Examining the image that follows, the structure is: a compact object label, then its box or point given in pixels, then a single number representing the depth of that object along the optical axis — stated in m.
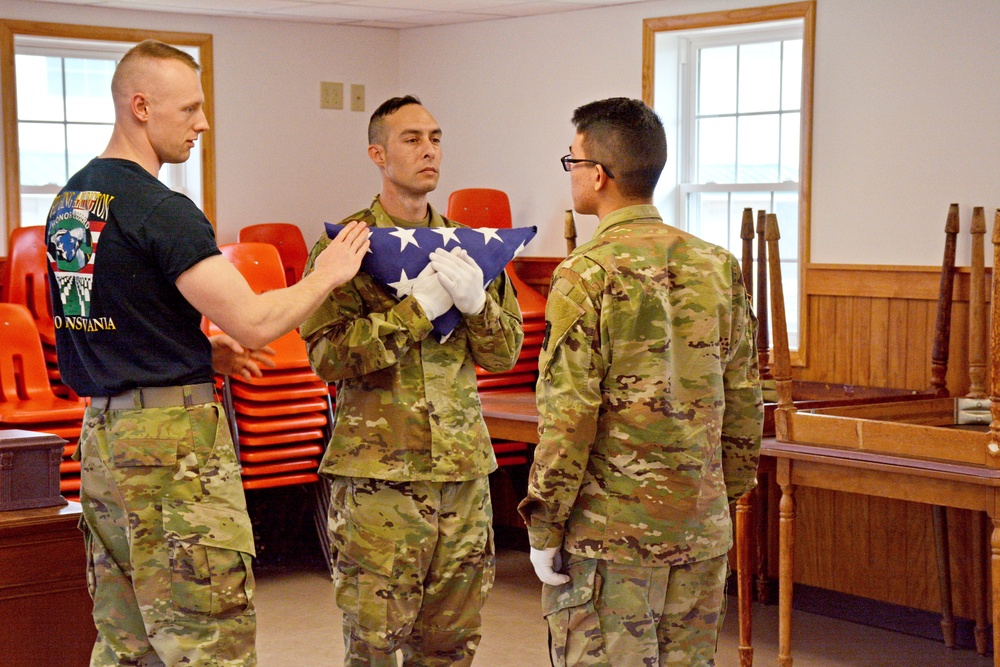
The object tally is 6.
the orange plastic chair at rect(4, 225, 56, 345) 5.28
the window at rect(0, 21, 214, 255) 5.71
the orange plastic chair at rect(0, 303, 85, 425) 4.74
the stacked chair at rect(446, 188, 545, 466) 5.55
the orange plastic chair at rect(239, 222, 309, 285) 6.18
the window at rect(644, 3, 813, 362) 5.28
